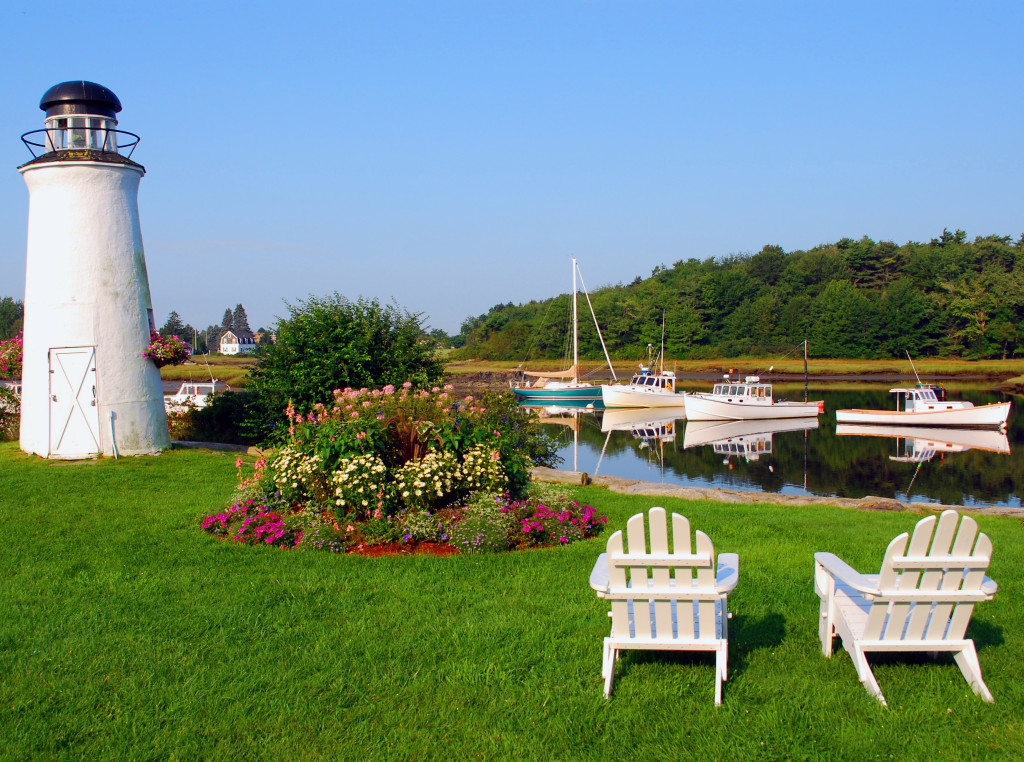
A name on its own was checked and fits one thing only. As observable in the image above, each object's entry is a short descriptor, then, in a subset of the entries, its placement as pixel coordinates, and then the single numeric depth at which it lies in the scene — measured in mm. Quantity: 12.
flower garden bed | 7594
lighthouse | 13609
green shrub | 15273
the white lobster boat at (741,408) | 38031
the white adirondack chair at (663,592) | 4180
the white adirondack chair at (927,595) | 4059
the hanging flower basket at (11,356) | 15117
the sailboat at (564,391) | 50656
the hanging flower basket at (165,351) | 14320
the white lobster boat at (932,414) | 32594
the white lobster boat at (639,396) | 46684
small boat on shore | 28906
